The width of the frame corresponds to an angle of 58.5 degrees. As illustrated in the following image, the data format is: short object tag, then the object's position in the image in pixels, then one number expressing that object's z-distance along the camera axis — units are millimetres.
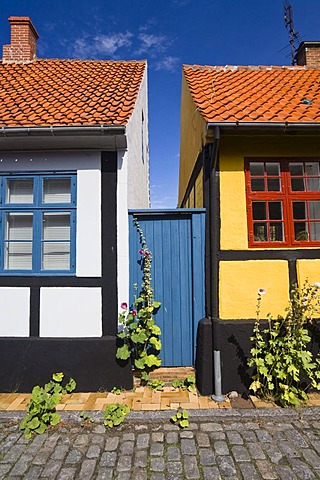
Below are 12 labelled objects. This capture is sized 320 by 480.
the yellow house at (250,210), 3811
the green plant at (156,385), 3801
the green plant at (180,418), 3114
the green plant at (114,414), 3082
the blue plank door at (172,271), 4195
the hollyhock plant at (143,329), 3859
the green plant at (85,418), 3129
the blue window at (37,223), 4047
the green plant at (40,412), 3023
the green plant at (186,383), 3818
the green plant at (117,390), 3742
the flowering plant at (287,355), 3465
